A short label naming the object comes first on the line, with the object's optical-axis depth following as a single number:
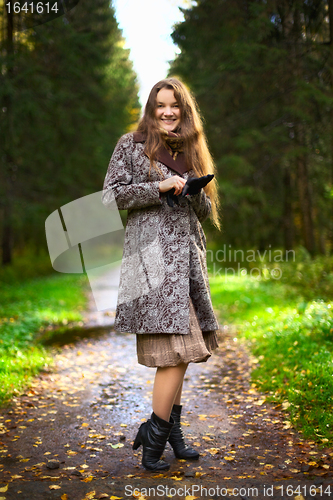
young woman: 2.58
